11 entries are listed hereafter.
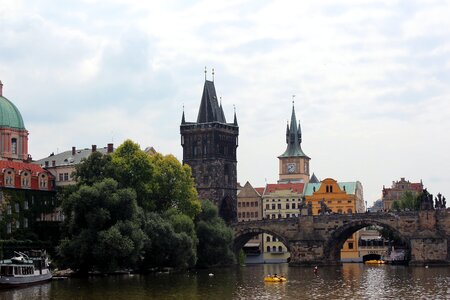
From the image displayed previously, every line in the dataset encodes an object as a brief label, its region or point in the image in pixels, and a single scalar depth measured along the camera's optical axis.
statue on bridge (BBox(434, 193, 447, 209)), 121.56
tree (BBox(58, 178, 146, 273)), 88.69
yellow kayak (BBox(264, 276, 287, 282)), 87.90
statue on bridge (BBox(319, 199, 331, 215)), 138.71
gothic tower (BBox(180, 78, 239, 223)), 147.00
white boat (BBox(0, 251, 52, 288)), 78.94
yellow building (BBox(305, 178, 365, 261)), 164.88
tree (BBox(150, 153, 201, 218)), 109.25
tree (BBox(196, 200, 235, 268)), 114.62
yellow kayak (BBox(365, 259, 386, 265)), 143.62
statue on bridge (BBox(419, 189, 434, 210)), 120.31
